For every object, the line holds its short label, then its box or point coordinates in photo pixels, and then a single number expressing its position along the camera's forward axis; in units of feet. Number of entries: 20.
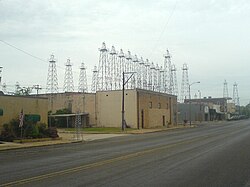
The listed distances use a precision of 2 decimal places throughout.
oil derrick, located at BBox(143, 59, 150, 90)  360.17
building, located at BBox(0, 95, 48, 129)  125.90
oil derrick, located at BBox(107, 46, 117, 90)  309.42
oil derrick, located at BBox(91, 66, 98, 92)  341.41
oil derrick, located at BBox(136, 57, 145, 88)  347.75
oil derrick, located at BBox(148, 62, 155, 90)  370.55
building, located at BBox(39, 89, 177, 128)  238.17
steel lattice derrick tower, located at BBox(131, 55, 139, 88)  324.93
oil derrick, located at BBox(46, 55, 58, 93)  288.34
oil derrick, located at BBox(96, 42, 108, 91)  289.94
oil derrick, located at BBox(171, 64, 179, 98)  383.24
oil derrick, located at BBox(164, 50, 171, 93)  360.89
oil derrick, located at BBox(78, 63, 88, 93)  332.68
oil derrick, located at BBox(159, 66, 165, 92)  385.79
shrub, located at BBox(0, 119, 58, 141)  120.78
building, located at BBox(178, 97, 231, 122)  425.94
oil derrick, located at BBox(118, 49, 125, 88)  320.48
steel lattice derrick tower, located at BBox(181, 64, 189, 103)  401.70
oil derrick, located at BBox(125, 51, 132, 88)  330.09
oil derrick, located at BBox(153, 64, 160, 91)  383.86
